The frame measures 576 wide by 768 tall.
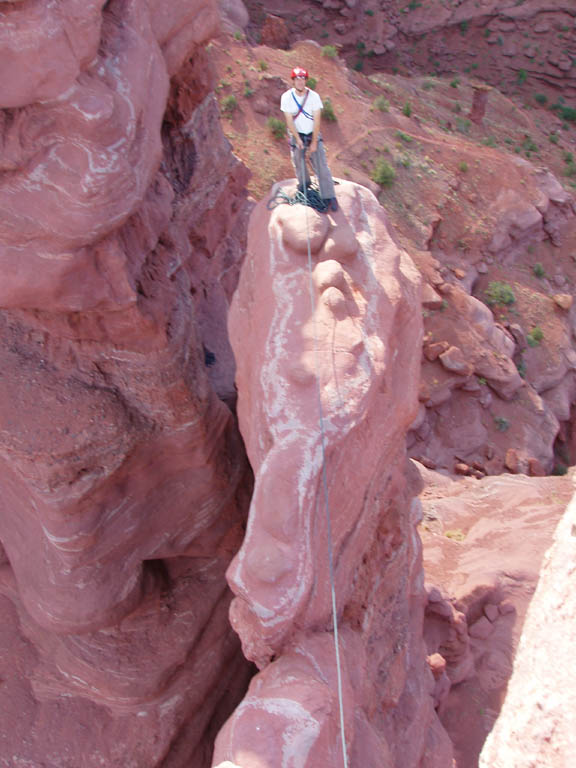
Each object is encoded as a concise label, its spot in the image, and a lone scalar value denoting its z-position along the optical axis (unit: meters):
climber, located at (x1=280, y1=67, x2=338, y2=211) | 5.29
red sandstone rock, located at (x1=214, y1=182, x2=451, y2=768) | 3.54
